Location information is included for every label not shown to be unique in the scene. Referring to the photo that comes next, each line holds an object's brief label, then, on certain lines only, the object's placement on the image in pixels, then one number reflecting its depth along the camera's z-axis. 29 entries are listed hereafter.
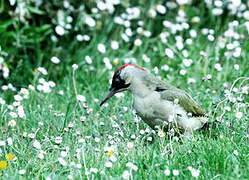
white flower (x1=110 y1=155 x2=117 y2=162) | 8.23
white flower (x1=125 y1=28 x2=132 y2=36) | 14.71
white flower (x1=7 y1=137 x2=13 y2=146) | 9.10
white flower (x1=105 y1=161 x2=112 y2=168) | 8.01
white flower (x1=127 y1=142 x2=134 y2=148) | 8.68
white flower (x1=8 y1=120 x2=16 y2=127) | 9.82
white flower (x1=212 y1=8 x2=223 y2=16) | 15.05
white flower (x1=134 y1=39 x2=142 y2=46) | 14.34
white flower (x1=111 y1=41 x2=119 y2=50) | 14.51
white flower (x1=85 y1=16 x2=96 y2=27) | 14.41
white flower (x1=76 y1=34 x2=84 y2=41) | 14.44
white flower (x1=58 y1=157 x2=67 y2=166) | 8.12
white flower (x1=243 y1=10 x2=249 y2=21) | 15.18
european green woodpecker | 9.63
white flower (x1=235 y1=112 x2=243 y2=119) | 9.74
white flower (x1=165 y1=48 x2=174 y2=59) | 11.76
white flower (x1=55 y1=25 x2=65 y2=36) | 13.51
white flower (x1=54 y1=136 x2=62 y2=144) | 9.14
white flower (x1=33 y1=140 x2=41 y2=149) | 8.72
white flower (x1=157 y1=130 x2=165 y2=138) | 8.96
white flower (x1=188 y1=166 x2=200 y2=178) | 7.46
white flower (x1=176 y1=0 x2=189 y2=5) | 15.27
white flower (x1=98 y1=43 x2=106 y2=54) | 13.46
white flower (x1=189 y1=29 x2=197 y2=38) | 14.43
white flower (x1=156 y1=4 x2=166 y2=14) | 15.01
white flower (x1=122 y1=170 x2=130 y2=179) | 7.51
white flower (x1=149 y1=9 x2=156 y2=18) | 15.29
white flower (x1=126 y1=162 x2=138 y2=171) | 7.77
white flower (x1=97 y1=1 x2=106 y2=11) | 14.07
